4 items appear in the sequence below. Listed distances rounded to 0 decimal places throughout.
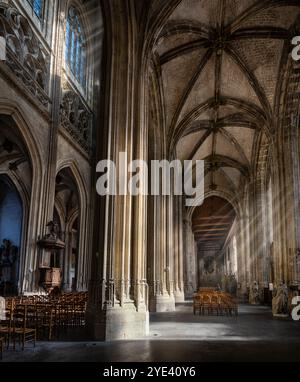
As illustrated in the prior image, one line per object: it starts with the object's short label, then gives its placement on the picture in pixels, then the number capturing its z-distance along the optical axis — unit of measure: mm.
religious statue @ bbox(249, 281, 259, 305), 23203
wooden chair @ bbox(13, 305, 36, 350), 6614
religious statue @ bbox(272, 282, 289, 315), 14734
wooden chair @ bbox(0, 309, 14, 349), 6371
